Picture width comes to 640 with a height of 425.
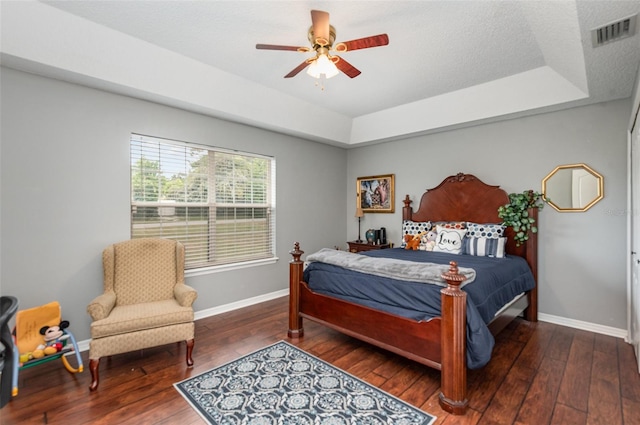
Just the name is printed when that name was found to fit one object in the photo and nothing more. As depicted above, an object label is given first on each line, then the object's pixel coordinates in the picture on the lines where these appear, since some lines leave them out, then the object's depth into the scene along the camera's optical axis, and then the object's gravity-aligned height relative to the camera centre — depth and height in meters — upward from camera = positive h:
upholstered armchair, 2.34 -0.84
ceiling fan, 2.03 +1.15
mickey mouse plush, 2.36 -1.02
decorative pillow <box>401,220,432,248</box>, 4.41 -0.23
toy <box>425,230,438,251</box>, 4.03 -0.38
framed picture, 5.05 +0.30
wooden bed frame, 2.01 -0.86
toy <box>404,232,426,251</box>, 4.15 -0.41
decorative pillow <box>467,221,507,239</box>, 3.71 -0.23
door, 2.54 -0.30
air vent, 1.83 +1.14
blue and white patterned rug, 1.93 -1.30
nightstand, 4.81 -0.56
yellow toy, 2.29 -1.00
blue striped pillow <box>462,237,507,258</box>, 3.54 -0.42
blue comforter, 2.09 -0.67
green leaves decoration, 3.61 -0.01
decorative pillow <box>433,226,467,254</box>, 3.81 -0.37
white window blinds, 3.36 +0.13
